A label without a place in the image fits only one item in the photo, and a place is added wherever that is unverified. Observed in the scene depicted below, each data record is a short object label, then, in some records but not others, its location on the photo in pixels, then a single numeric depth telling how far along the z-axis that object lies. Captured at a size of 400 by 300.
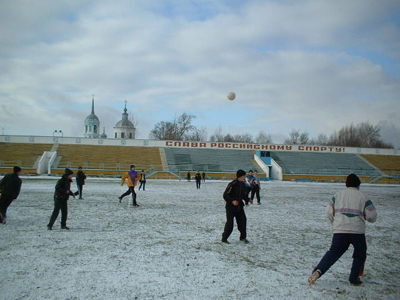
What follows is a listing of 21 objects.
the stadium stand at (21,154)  42.53
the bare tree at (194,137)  104.18
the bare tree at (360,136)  99.00
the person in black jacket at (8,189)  10.42
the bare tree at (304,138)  109.64
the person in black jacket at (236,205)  8.47
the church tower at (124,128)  104.38
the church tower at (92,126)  106.44
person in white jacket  5.57
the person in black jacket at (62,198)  9.53
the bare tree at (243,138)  118.36
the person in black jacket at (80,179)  17.12
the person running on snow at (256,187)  17.17
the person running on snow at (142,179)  24.78
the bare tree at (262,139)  121.74
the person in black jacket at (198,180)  27.52
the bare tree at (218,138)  113.19
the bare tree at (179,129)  100.44
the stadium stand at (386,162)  54.23
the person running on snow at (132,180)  15.09
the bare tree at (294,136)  109.04
